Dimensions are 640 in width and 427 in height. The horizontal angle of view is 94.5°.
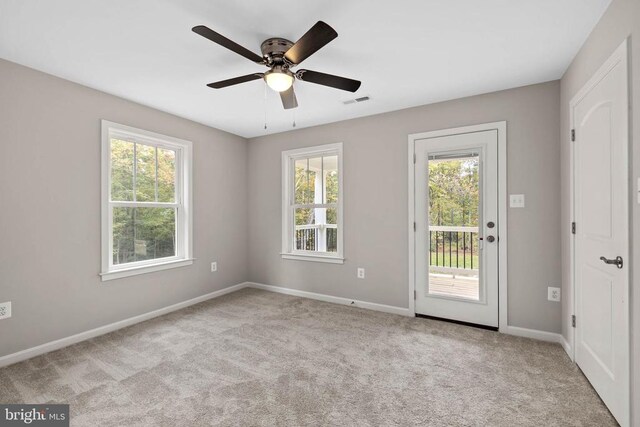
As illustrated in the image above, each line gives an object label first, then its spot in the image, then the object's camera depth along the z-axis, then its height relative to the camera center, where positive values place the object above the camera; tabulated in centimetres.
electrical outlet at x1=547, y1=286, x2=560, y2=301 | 278 -77
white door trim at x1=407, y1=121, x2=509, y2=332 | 300 -5
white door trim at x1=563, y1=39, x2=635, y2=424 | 160 +29
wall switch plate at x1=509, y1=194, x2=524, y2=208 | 293 +12
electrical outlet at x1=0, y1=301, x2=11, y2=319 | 237 -77
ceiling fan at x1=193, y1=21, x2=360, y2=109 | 181 +102
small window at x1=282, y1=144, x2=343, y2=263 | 412 +14
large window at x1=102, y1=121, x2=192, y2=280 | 314 +15
